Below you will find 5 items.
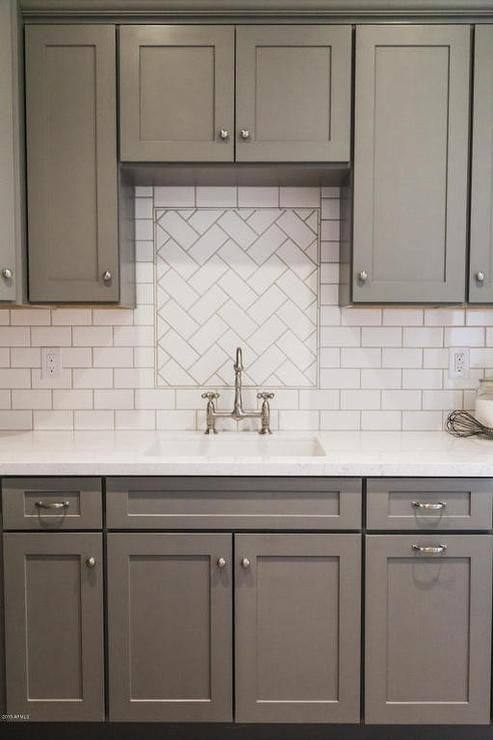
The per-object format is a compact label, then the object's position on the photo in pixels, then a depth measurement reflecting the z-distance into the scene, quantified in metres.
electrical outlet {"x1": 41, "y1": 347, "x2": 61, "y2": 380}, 2.50
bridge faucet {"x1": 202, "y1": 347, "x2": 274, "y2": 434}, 2.41
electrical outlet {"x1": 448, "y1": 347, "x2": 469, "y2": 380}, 2.51
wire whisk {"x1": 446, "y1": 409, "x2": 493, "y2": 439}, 2.41
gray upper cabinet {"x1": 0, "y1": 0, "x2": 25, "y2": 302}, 2.04
